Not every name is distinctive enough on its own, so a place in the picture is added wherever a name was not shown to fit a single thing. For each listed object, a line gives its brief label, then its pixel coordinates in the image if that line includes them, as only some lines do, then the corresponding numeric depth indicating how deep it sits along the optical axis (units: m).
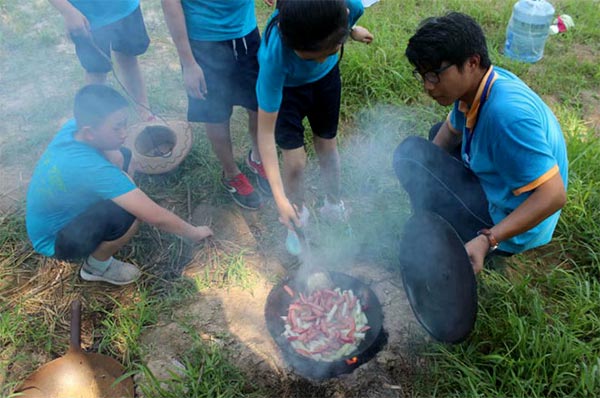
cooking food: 2.64
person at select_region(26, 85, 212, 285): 2.56
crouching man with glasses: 2.03
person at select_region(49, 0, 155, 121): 3.46
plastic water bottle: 4.88
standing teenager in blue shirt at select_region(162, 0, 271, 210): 2.88
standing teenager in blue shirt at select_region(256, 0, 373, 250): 2.01
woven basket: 3.71
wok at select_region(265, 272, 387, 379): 2.53
